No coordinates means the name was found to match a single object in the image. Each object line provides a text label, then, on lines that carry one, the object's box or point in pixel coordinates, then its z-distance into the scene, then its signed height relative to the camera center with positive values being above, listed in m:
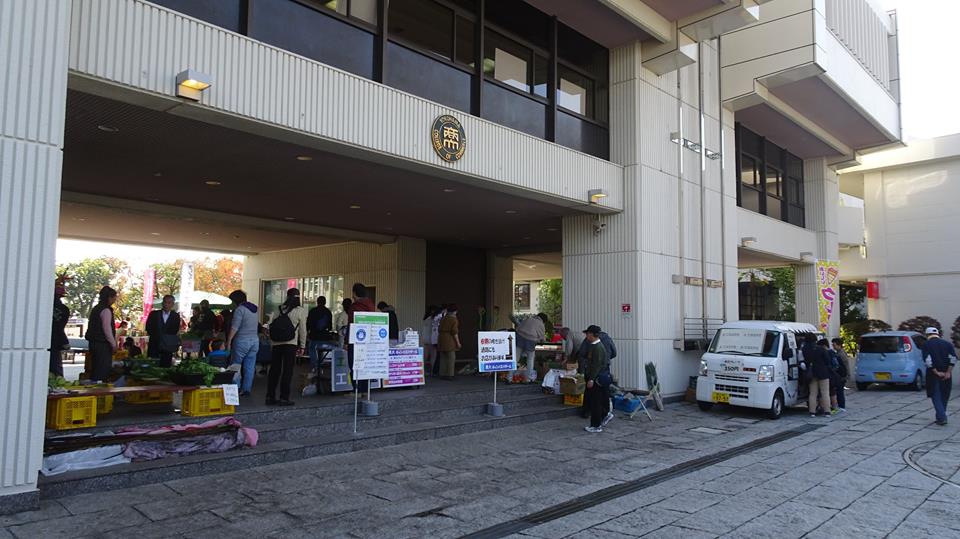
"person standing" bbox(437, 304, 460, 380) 12.75 -0.49
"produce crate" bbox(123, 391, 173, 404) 8.80 -1.20
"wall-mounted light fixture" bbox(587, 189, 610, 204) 12.12 +2.42
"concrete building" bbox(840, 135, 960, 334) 25.28 +3.86
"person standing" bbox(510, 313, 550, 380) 13.22 -0.38
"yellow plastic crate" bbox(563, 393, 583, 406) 11.66 -1.52
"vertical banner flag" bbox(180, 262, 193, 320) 22.66 +1.00
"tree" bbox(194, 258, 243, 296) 50.66 +3.06
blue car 17.08 -1.02
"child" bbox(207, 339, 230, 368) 9.77 -0.70
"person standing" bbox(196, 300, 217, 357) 12.76 -0.19
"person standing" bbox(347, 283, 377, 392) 9.92 +0.21
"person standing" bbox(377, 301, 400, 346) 10.61 -0.20
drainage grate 5.25 -1.78
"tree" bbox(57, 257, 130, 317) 45.28 +2.39
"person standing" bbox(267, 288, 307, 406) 8.69 -0.56
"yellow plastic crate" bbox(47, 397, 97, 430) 6.51 -1.07
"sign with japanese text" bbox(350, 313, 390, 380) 8.43 -0.41
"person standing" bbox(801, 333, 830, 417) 12.13 -1.03
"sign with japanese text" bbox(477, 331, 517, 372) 10.25 -0.55
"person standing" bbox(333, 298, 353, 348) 10.68 -0.13
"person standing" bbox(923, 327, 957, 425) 10.95 -0.78
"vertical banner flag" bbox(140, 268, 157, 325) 22.92 +1.04
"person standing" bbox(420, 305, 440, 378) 13.73 -0.36
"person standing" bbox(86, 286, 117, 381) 8.16 -0.30
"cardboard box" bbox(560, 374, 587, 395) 11.49 -1.22
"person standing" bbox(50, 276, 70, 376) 7.97 -0.17
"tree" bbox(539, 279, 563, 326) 46.11 +1.54
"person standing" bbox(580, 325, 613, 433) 9.96 -0.94
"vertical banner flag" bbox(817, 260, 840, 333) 20.98 +1.09
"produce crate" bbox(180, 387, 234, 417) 7.69 -1.10
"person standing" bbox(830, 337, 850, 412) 13.01 -1.04
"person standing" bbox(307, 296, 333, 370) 10.38 -0.18
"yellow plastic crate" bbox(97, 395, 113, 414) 7.67 -1.14
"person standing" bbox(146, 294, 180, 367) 9.68 -0.30
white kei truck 11.63 -0.89
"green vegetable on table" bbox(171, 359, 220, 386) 7.65 -0.68
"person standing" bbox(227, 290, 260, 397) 9.04 -0.30
